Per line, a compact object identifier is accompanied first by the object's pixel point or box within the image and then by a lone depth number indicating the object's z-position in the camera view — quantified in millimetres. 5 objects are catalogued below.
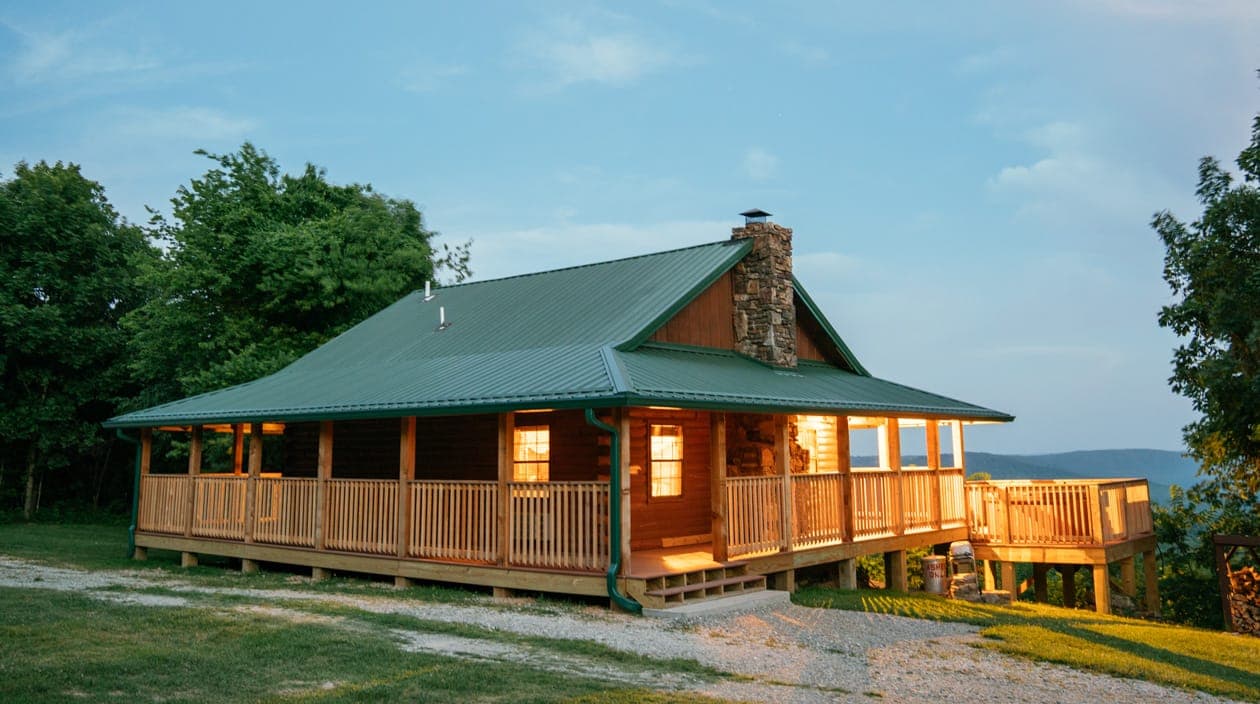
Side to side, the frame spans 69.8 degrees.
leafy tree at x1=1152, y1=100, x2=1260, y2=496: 16328
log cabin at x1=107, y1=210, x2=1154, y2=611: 11859
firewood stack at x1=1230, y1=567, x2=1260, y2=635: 14398
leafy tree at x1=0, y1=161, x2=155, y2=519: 27875
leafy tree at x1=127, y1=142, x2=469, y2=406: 25781
